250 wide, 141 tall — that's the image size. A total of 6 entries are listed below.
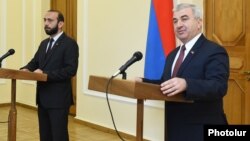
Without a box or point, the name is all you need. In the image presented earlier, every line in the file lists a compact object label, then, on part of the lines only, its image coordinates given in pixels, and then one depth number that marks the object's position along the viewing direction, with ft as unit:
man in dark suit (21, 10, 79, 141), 16.20
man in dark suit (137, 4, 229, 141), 10.31
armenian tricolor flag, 18.06
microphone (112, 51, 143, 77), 10.44
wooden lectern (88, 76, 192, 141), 9.73
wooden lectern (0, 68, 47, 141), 14.23
